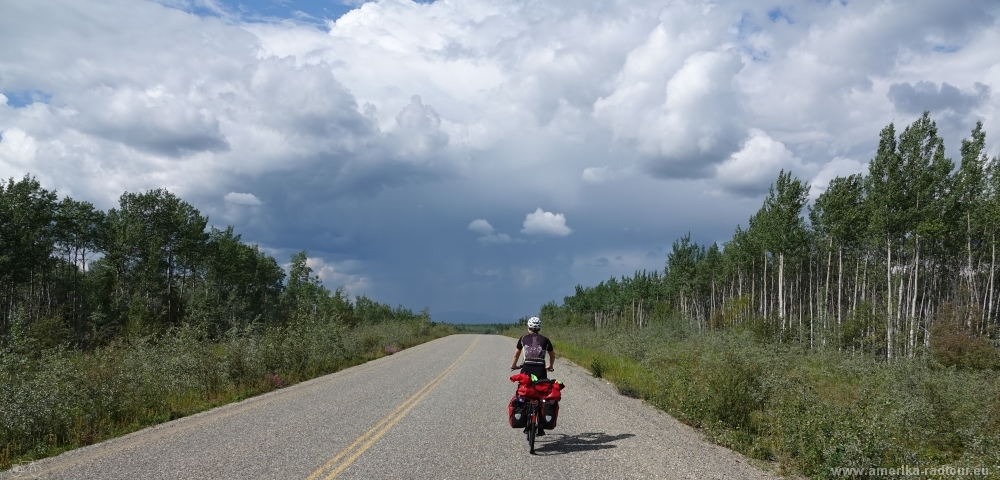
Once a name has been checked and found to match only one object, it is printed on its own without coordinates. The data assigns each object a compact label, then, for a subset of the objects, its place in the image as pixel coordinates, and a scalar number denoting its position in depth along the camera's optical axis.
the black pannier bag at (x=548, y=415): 9.06
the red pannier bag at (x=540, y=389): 9.16
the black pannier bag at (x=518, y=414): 9.13
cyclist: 9.60
